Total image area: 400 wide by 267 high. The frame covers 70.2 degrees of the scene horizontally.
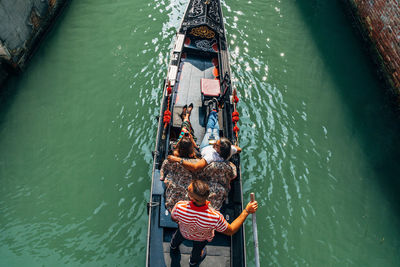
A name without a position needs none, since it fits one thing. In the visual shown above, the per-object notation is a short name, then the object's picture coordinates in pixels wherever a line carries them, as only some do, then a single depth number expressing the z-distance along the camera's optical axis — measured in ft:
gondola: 11.55
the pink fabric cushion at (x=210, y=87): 16.58
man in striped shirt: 7.38
